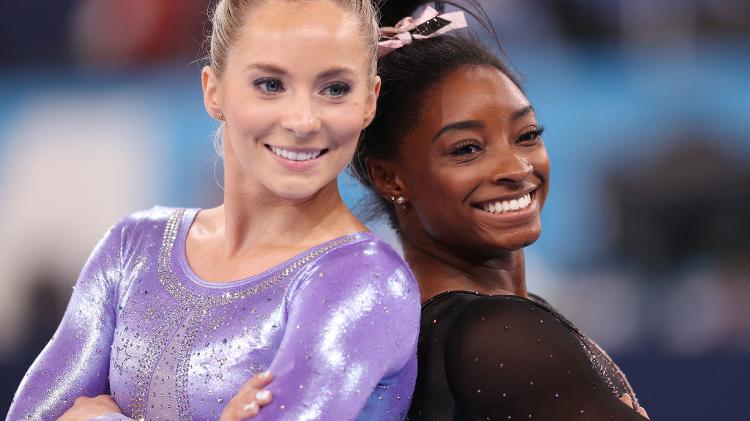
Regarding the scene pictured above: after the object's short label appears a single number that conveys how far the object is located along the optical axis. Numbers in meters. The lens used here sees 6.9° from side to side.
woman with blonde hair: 5.46
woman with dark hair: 5.55
